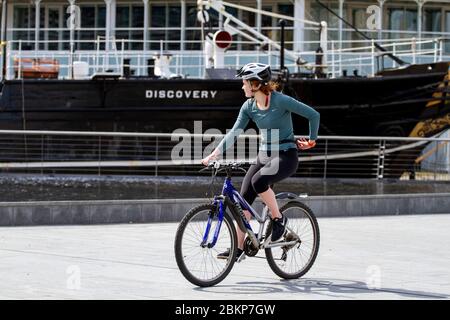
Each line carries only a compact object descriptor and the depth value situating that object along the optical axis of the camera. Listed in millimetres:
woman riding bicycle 16410
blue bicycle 15725
